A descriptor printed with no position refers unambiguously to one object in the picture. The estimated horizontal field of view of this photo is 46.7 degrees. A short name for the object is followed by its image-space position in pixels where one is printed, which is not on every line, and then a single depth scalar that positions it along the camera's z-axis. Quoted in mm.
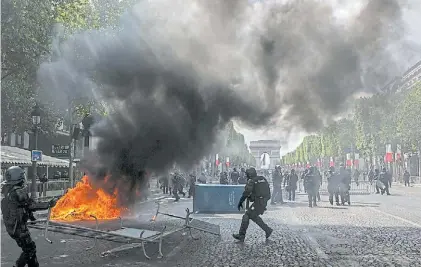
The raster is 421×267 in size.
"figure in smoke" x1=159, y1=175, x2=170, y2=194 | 33969
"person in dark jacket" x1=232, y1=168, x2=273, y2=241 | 11672
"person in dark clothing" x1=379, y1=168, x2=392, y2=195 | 32562
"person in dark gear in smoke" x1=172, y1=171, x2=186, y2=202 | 27527
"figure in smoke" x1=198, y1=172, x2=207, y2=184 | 30884
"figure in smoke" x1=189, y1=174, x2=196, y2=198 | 29509
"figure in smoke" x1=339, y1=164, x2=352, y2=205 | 22141
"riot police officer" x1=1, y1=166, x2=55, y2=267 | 7082
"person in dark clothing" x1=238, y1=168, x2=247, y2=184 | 27705
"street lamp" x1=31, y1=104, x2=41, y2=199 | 22328
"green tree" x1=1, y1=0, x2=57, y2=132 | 17250
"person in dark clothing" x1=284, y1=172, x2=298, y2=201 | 26953
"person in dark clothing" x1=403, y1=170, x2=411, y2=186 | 49609
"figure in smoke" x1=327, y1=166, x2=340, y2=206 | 22750
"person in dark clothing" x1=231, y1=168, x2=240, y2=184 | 30789
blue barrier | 18656
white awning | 28138
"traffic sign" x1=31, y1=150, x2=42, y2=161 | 22641
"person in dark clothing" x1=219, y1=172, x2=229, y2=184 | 29125
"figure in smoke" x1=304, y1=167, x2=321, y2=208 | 21875
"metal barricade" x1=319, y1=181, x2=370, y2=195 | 35500
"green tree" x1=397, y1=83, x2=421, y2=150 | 48656
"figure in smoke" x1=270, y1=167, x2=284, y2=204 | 23828
